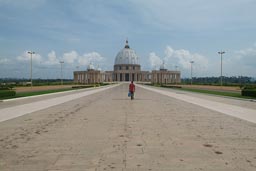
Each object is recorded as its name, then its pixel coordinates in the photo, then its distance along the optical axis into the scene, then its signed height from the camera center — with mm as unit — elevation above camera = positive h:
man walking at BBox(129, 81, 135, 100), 23531 -781
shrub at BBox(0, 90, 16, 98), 23853 -1219
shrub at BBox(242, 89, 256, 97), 24934 -1152
